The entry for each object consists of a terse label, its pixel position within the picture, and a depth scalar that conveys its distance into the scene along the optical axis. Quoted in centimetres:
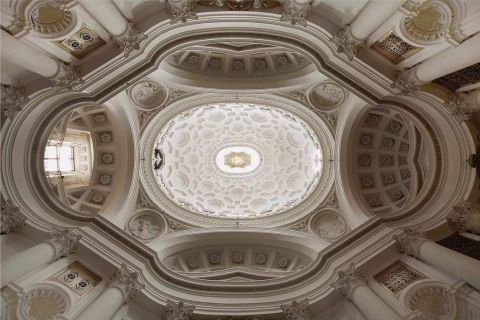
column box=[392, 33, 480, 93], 1285
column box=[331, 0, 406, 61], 1343
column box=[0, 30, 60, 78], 1254
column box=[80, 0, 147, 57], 1362
